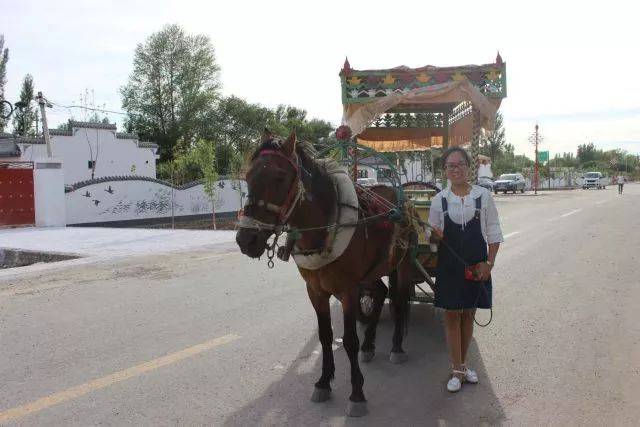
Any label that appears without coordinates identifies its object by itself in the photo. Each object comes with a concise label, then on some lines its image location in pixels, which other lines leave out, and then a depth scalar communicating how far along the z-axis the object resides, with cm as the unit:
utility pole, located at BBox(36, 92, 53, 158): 2001
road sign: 6211
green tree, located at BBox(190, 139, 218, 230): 1922
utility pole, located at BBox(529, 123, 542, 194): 5238
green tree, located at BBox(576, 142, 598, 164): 9859
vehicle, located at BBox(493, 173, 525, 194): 4391
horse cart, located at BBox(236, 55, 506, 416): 319
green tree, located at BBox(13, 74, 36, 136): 3907
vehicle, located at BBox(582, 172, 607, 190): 5391
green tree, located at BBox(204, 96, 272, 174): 4338
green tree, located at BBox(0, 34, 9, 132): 3766
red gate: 1727
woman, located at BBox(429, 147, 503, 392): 380
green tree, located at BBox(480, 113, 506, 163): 5394
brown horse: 310
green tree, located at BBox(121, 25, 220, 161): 4400
